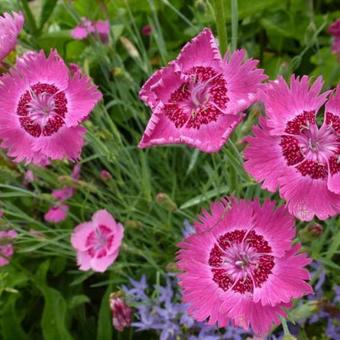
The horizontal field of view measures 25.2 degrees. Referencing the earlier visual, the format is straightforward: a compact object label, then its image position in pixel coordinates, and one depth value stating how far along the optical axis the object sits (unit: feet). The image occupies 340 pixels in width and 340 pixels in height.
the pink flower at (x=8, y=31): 0.88
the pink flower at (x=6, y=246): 1.05
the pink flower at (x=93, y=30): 1.26
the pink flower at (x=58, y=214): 1.22
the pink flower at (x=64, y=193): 1.22
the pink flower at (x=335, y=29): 1.29
